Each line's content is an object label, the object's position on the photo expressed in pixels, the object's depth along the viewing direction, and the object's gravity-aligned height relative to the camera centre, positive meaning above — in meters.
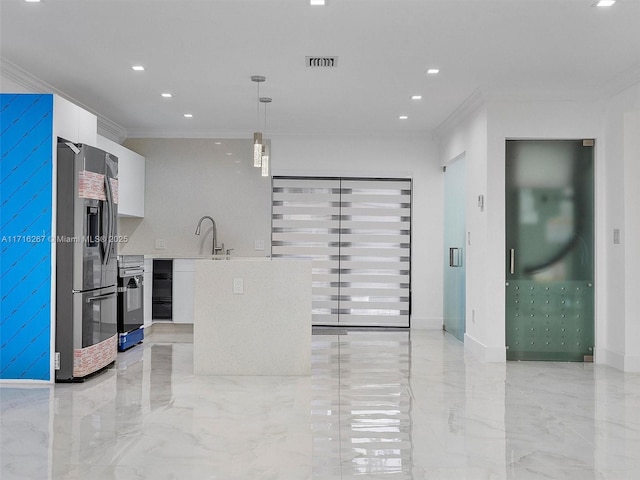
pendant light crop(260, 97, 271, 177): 5.17 +0.78
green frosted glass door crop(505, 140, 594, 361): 5.69 -0.06
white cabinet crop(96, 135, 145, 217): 6.70 +0.80
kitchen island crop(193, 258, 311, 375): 4.80 -0.58
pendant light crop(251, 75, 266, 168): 5.00 +0.82
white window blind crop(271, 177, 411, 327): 7.88 +0.02
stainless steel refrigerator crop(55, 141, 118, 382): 4.48 -0.15
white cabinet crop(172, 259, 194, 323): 7.03 -0.60
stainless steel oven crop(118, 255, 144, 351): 5.88 -0.63
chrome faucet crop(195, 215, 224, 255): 7.64 +0.07
